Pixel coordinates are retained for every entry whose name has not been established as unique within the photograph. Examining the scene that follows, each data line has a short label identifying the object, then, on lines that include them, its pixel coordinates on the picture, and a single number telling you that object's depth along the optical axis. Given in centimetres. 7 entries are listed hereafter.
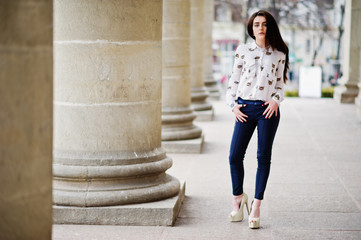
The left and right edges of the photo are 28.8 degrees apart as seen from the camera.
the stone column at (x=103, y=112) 628
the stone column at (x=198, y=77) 1606
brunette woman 606
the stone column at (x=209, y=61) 2142
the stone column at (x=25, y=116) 315
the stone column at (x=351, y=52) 2008
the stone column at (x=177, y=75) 1138
